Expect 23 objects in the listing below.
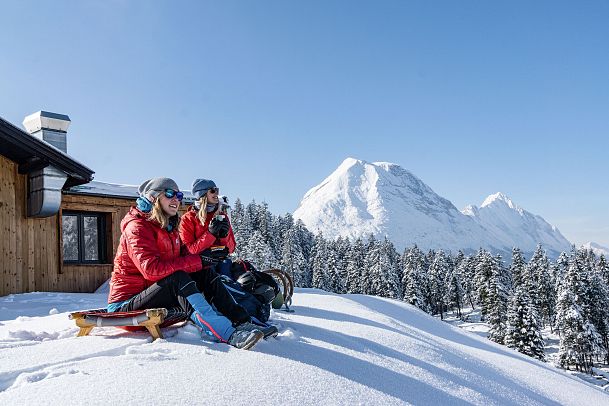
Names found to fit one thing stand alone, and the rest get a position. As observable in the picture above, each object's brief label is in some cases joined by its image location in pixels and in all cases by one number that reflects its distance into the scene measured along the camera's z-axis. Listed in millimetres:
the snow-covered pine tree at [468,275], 82125
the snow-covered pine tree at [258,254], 50844
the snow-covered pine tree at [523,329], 38094
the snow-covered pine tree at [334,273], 70169
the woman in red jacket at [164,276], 4836
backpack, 6023
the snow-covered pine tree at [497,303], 47094
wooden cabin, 11602
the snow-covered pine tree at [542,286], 64750
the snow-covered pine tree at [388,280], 61062
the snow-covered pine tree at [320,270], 67500
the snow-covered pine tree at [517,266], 70938
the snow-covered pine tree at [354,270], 71062
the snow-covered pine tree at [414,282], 59781
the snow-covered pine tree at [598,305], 53750
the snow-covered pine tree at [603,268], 66750
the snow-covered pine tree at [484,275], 57406
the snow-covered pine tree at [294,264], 65438
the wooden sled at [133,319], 4801
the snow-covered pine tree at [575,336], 46250
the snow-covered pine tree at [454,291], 79056
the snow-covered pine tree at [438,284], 78625
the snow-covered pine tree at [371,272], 63250
